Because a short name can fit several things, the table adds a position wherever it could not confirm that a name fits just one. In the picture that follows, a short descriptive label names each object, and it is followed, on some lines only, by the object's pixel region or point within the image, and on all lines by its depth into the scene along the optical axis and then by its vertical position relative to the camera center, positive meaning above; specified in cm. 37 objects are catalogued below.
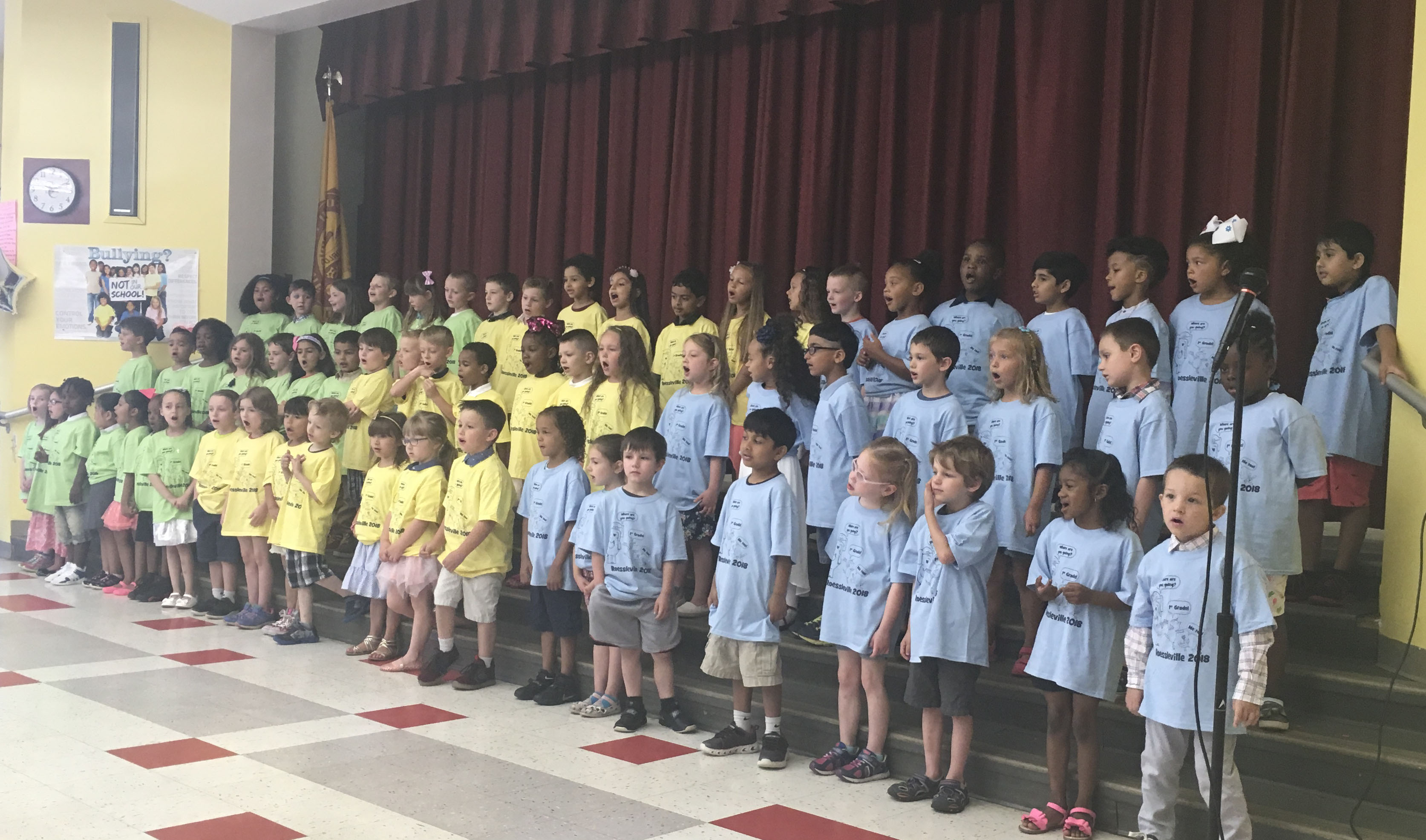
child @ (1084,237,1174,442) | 403 +31
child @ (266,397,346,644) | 530 -72
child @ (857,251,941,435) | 429 +8
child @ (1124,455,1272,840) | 275 -62
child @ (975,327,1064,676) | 364 -25
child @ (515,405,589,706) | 443 -74
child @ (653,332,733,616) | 443 -35
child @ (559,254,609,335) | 564 +24
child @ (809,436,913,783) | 352 -68
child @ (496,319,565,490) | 503 -20
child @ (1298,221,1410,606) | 366 -7
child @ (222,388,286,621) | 562 -77
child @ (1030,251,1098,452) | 409 +11
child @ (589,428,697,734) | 406 -77
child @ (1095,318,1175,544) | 342 -13
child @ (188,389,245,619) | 589 -81
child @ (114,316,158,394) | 716 -16
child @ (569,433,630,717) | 417 -69
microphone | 238 +14
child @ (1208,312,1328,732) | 321 -26
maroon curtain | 436 +102
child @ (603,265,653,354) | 535 +23
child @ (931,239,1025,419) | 440 +17
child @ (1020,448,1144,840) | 308 -65
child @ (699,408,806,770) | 372 -71
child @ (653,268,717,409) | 516 +11
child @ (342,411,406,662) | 500 -77
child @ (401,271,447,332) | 642 +21
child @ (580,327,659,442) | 471 -16
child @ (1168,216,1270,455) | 379 +16
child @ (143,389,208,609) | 607 -79
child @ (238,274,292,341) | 731 +17
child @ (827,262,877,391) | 467 +26
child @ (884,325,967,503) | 388 -13
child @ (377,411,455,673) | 480 -75
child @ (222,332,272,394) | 650 -15
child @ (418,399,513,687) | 461 -76
